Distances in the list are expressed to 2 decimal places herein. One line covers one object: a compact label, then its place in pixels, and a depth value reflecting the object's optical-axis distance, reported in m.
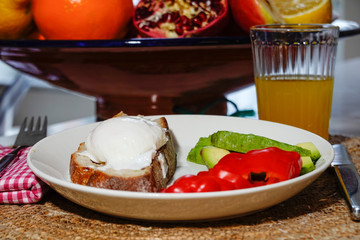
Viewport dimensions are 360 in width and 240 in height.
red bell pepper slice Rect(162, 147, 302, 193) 0.60
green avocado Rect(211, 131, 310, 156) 0.77
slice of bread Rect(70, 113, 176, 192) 0.64
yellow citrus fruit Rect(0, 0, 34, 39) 1.03
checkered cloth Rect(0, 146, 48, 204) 0.70
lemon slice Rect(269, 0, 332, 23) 1.01
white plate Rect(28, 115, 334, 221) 0.53
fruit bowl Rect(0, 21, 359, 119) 0.90
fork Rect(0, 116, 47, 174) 0.91
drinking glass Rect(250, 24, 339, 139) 0.94
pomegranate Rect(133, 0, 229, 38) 1.01
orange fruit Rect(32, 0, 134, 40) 0.98
